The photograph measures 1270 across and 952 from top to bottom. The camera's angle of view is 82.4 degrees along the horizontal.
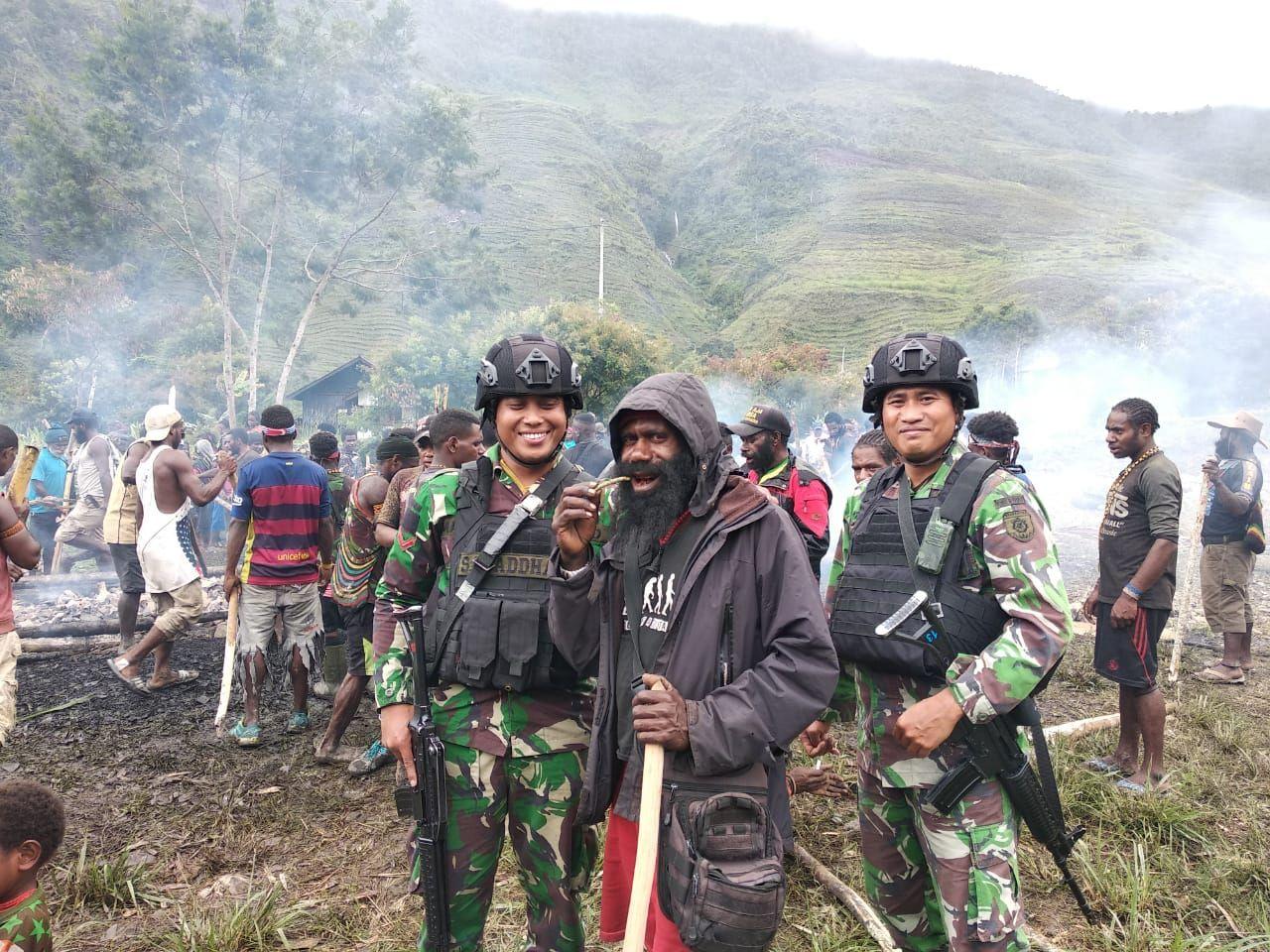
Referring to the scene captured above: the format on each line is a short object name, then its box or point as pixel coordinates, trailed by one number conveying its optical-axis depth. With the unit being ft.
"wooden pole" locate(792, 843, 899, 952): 9.91
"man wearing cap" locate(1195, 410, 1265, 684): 21.53
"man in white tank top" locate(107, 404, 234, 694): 18.99
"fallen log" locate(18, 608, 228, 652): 23.75
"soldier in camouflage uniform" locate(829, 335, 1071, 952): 6.78
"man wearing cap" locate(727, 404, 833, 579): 16.08
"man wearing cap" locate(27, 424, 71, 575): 32.19
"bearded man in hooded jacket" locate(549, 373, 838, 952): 5.90
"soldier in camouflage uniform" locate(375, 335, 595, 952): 7.93
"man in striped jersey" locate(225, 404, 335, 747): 17.17
